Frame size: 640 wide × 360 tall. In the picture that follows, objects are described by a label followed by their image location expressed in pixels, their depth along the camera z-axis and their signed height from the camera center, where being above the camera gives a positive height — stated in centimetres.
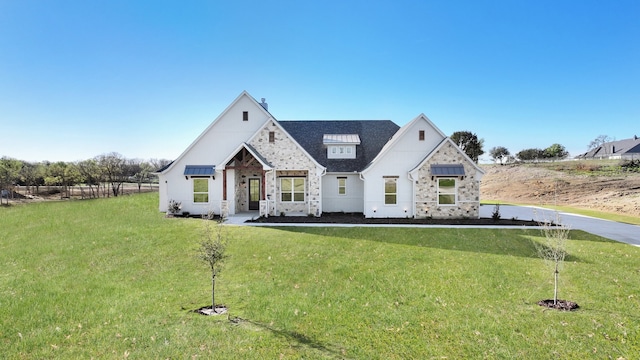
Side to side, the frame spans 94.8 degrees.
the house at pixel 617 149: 6322 +650
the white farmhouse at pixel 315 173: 1886 +53
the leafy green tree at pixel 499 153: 6712 +574
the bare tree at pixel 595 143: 8236 +970
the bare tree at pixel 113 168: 4428 +253
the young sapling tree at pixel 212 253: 718 -173
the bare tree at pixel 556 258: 723 -202
